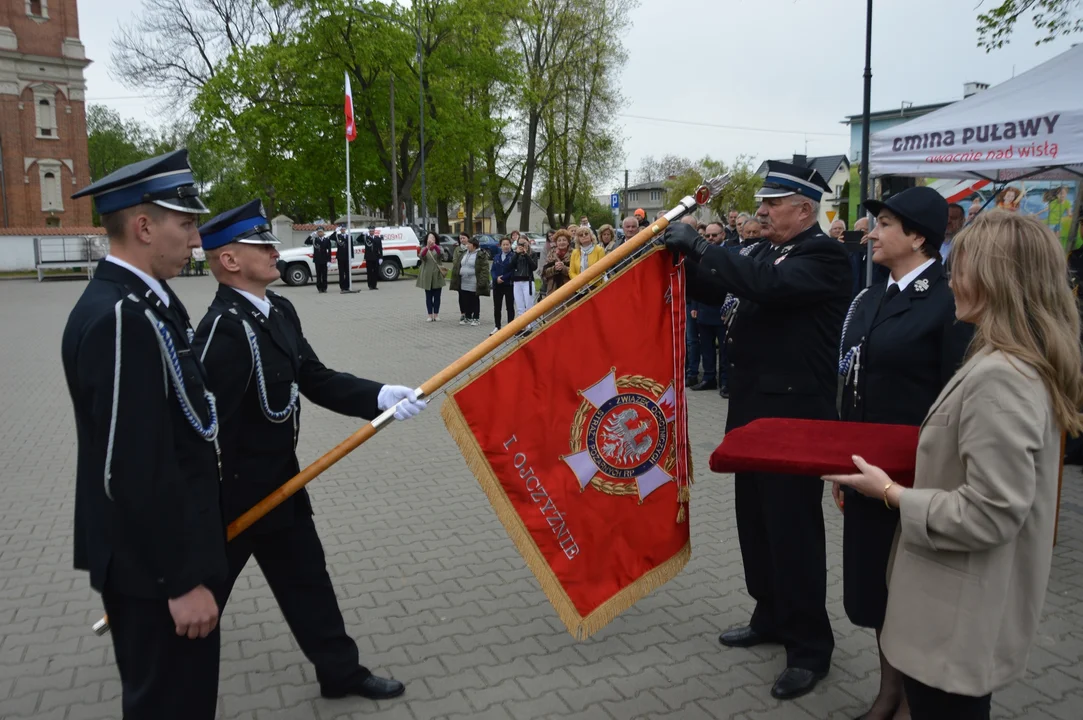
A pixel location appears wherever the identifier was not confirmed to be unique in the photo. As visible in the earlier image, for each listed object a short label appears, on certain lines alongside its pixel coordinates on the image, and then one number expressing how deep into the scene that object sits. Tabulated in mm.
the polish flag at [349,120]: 25641
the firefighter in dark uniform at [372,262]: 26791
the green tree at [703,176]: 43812
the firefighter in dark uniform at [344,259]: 25375
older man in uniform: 3541
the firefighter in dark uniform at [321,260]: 25938
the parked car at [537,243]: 41441
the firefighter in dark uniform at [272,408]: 3090
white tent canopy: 6617
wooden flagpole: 3066
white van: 28594
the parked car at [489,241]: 36531
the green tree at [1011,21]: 10695
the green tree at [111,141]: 66875
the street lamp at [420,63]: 32812
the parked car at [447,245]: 41631
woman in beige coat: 2070
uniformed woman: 3168
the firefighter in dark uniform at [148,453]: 2211
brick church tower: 48406
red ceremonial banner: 3420
